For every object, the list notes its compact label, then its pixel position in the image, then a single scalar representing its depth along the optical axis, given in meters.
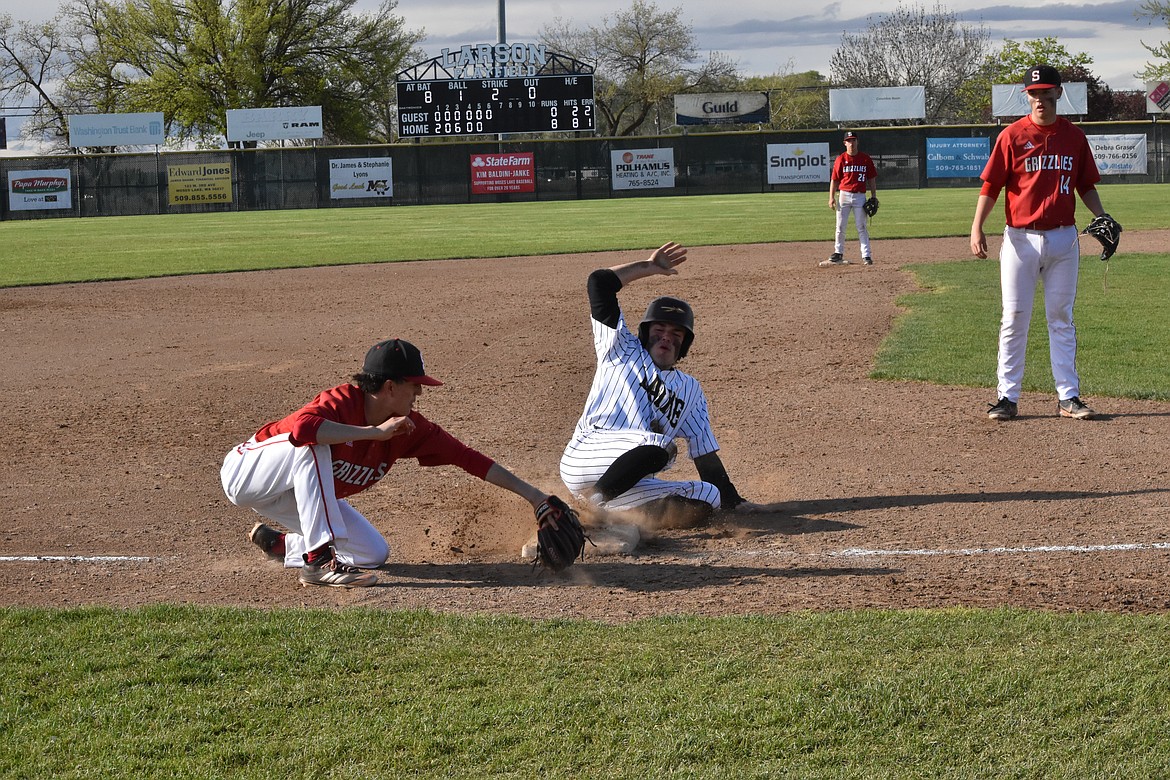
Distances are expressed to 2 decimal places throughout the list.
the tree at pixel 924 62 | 68.69
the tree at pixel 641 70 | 65.50
